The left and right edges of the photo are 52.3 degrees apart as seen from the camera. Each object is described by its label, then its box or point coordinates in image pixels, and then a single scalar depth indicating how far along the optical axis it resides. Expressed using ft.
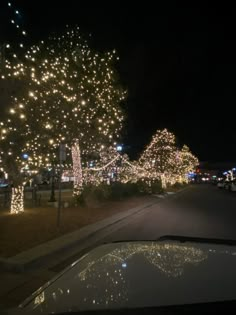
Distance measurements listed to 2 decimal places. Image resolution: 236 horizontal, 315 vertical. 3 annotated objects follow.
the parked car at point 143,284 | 5.26
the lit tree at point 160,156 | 100.78
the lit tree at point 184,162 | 128.51
